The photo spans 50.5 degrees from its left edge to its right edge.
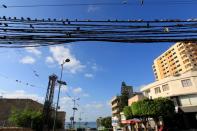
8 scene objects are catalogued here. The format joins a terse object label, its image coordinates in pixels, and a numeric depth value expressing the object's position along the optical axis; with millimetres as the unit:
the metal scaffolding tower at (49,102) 40875
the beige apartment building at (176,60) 85688
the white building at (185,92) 33312
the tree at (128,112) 38225
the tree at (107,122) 90312
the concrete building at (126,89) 84975
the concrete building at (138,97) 49519
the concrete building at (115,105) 84875
